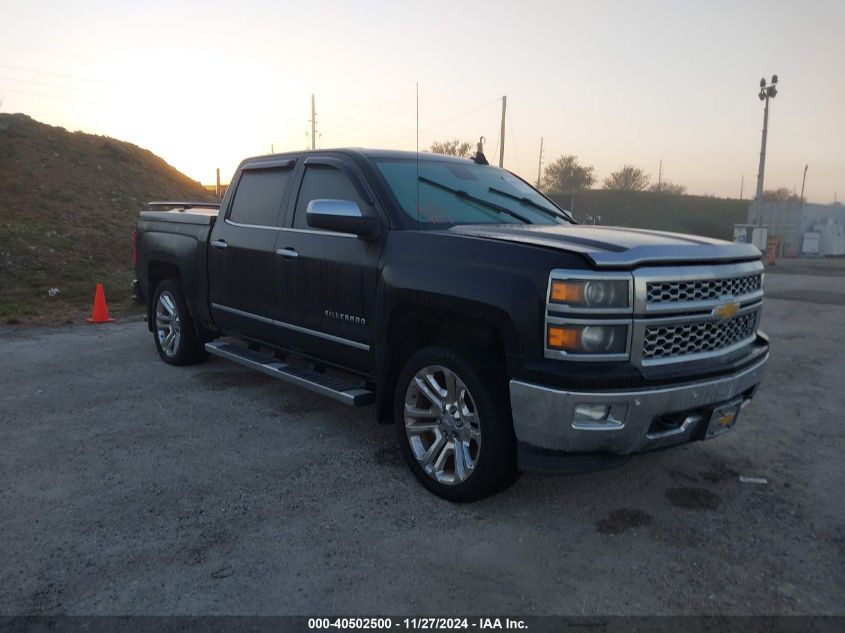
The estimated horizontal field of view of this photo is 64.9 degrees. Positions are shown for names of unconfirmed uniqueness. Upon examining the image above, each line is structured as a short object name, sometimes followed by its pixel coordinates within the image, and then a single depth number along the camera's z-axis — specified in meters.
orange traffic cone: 9.55
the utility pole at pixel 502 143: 36.84
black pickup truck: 3.11
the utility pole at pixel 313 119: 47.00
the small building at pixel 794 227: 36.50
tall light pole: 31.02
